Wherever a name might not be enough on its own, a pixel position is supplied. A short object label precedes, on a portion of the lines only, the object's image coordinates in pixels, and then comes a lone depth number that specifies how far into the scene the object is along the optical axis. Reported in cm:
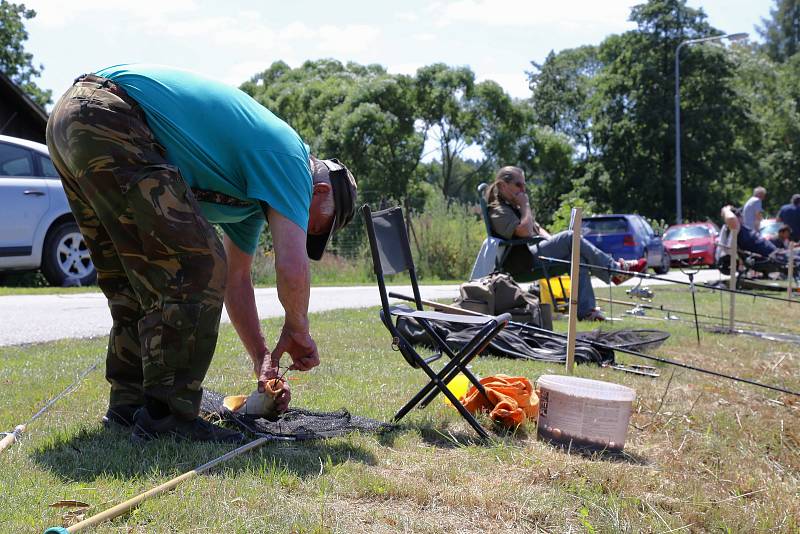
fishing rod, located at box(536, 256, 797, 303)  567
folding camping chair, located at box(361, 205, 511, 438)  390
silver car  973
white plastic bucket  382
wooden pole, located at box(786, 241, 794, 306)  939
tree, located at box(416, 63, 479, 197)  3011
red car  2536
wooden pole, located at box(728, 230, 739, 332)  855
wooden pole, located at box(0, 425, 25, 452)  323
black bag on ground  696
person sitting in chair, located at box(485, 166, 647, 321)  775
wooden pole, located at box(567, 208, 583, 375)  569
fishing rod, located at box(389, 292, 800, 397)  473
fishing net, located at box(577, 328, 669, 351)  668
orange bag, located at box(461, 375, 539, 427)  400
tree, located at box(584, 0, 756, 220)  4216
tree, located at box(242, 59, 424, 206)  2936
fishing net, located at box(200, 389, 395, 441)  368
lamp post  3434
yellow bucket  845
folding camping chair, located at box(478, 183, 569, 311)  779
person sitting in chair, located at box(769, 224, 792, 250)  1633
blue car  2258
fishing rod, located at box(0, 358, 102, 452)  328
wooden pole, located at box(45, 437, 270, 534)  236
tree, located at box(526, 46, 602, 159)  6080
